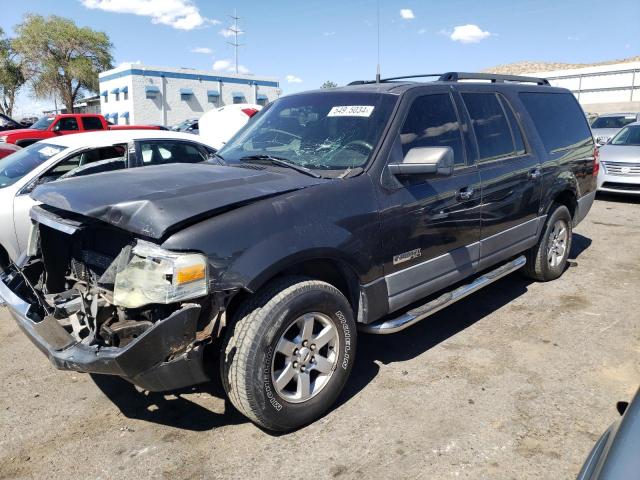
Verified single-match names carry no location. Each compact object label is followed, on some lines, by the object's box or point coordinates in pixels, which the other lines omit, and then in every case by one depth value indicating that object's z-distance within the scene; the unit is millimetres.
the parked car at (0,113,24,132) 20250
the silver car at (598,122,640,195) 10367
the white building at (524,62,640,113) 37031
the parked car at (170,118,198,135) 22412
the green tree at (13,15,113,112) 43844
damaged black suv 2602
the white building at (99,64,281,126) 38531
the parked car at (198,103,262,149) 11998
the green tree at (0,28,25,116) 46125
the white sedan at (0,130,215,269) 5281
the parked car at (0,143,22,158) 9649
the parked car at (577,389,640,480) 1490
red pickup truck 16125
